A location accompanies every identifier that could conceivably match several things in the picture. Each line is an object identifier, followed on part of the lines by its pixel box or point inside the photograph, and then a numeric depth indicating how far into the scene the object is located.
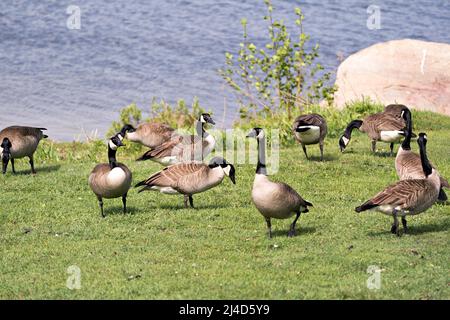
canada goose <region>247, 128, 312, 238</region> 10.73
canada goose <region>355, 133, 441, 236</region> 10.61
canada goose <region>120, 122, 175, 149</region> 16.78
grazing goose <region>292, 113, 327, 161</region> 15.63
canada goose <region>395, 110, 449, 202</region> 12.70
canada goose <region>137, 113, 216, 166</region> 15.09
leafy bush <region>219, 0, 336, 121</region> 20.19
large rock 21.67
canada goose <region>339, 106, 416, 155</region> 16.27
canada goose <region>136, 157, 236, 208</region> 12.74
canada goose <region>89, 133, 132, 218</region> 12.28
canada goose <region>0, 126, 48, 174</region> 15.62
